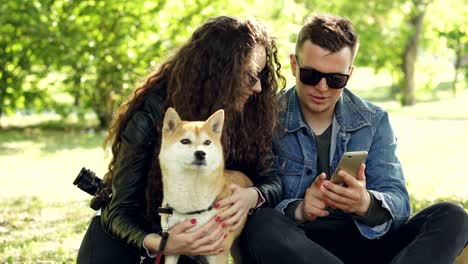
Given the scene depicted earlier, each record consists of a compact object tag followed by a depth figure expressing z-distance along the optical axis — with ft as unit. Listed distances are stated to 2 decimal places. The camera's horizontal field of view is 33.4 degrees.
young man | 12.42
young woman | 13.17
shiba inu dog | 11.82
